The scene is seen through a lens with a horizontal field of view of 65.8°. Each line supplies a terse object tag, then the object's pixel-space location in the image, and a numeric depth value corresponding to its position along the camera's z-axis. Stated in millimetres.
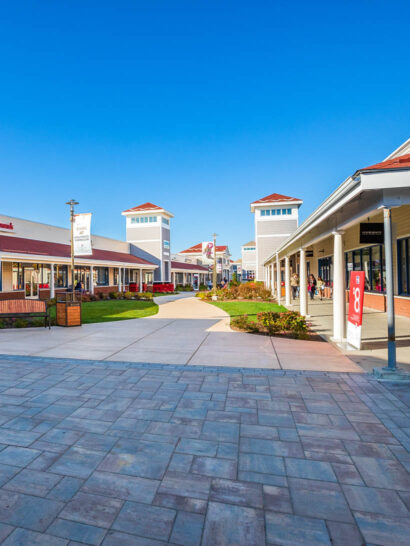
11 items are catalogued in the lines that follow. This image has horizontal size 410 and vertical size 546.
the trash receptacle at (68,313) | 10602
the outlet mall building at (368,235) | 4883
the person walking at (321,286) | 20922
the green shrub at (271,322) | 9070
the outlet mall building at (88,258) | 19781
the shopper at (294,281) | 18219
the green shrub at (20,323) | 10523
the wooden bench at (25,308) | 10160
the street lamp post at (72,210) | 13195
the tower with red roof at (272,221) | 33438
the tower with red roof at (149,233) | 37844
